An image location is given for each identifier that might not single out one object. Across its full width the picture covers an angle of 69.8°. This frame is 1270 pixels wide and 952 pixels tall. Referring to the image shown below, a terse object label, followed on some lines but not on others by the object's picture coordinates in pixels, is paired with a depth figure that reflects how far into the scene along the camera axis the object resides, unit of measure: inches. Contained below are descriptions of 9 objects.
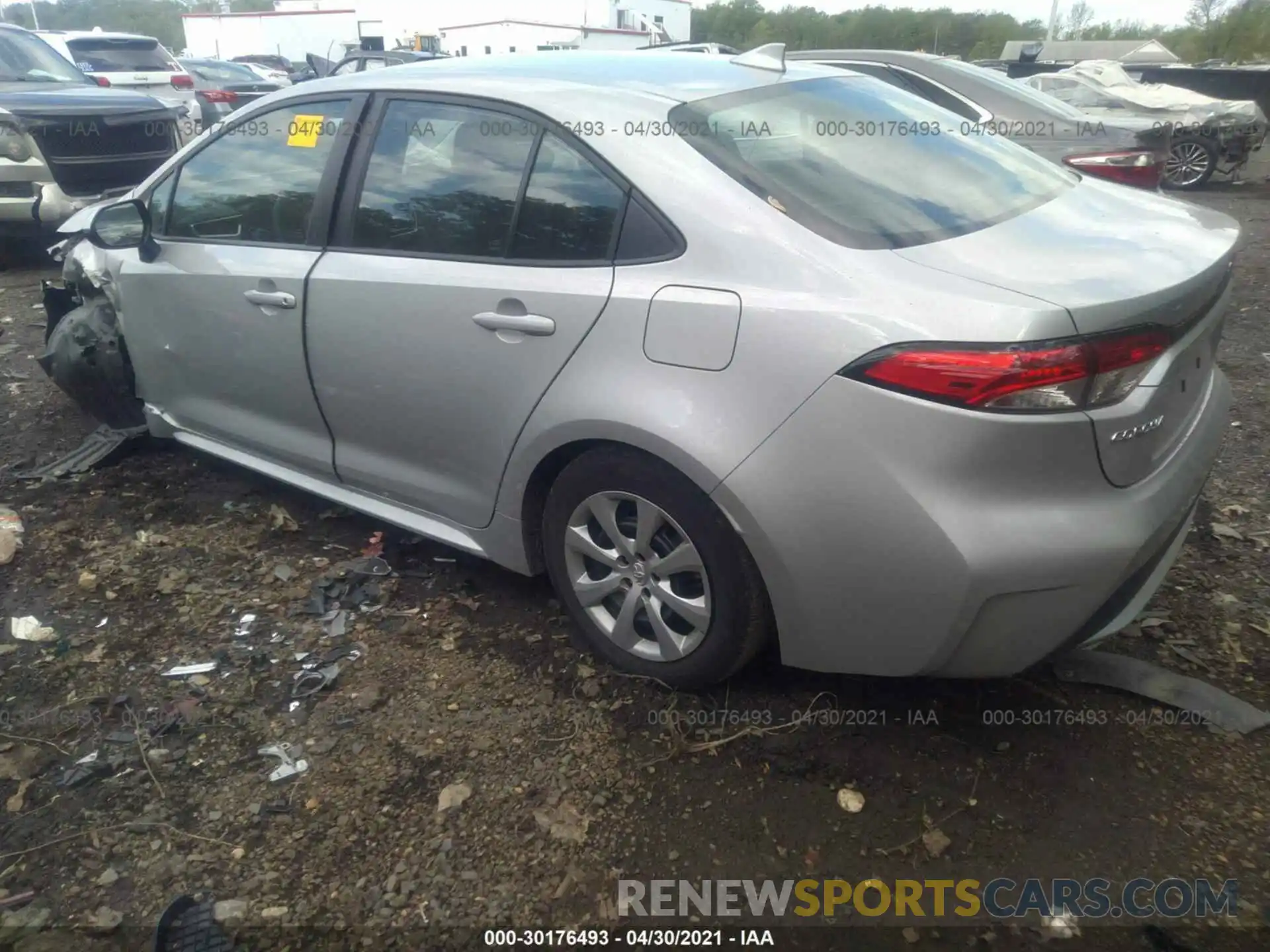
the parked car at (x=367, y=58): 304.2
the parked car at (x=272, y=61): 1290.6
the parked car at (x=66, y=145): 281.1
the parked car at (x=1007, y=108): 242.7
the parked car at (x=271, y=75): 912.3
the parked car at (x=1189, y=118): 468.4
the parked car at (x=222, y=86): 617.3
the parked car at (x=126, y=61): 534.6
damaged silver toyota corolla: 76.8
